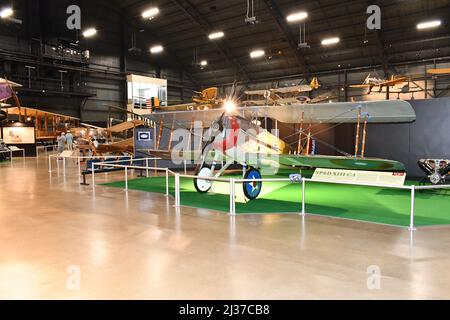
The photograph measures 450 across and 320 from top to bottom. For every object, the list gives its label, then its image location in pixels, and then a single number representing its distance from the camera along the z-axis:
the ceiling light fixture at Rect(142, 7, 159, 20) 20.97
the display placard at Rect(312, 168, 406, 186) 5.43
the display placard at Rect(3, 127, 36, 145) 20.58
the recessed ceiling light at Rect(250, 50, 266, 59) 24.69
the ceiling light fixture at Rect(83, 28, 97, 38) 22.97
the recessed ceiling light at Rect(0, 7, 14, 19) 17.14
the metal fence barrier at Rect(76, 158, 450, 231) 4.85
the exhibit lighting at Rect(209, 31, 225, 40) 23.91
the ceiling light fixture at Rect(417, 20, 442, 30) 18.32
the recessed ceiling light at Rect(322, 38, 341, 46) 22.35
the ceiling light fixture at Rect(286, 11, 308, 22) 18.72
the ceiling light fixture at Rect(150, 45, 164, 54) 27.89
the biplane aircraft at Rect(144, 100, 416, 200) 6.76
